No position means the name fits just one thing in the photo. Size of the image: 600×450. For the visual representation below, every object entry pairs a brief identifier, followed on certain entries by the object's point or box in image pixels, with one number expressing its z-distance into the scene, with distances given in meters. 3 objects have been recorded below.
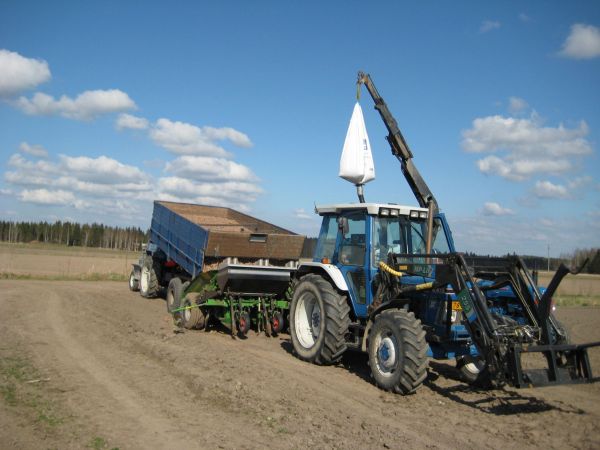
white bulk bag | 8.30
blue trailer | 11.35
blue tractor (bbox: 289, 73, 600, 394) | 5.48
